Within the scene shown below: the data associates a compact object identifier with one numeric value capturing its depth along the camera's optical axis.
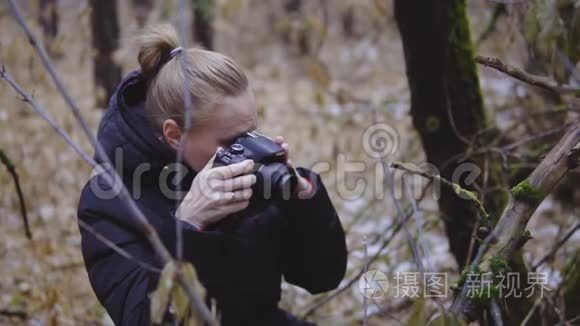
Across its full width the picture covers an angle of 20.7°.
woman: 2.23
